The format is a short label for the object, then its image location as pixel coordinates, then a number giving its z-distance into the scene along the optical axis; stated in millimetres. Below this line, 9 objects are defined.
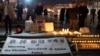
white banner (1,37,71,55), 3172
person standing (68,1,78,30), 7888
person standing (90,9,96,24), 8998
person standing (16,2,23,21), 9832
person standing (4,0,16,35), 6175
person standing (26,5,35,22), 9391
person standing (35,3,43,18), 9028
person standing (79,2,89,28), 7671
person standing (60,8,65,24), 9506
